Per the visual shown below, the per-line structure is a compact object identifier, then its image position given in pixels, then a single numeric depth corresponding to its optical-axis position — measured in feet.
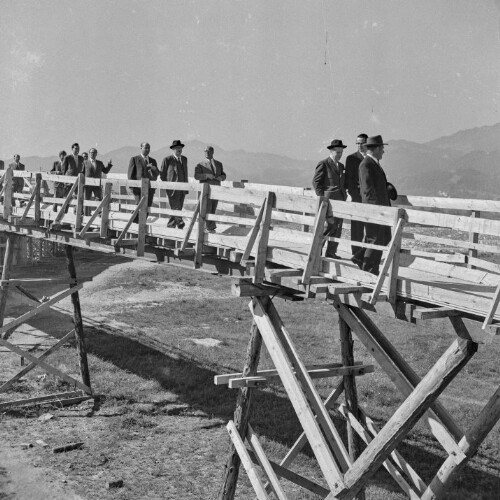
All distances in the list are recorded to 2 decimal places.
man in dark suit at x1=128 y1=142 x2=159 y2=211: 44.57
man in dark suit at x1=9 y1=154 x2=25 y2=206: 64.09
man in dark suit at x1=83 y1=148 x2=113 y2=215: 55.67
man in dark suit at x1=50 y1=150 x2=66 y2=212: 64.41
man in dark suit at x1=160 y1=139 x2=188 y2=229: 42.45
